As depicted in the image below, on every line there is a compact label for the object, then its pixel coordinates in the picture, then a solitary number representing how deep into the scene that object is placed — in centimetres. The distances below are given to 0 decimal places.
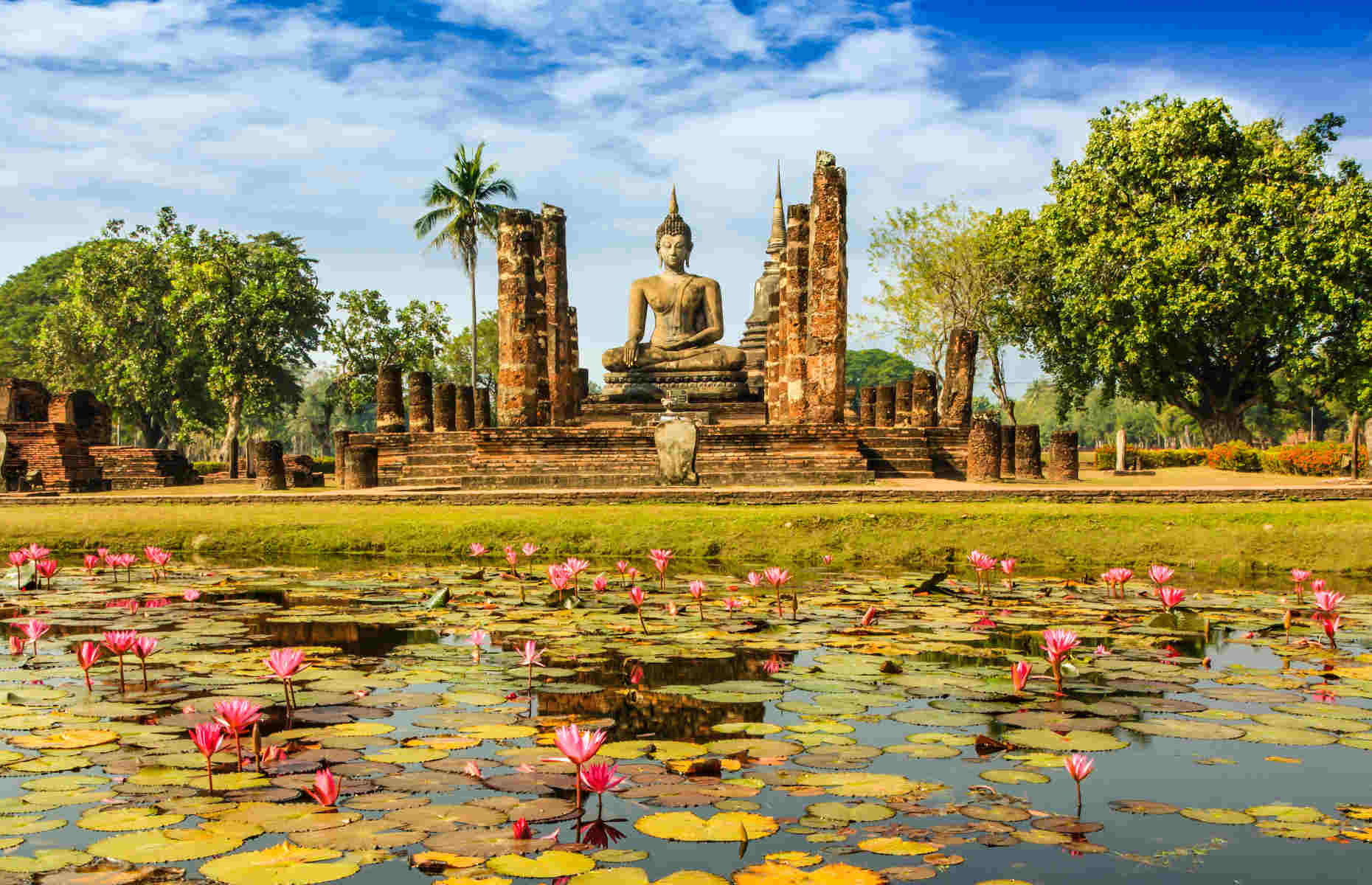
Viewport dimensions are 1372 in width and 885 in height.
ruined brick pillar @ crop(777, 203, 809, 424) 2452
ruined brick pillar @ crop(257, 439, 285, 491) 2161
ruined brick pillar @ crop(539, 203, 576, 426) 2712
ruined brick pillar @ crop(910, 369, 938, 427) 2617
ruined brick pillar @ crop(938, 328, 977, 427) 2527
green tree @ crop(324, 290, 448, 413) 4184
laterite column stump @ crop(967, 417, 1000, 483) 2034
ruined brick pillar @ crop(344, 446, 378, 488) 2130
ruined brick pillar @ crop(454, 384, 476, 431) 2780
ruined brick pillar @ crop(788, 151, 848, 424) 2244
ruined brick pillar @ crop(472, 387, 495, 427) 2770
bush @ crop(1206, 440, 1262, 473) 2850
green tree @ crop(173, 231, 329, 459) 3900
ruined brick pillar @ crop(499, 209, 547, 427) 2364
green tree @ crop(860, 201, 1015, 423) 4009
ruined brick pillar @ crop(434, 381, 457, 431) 2542
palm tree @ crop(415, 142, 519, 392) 4381
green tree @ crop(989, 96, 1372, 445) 2762
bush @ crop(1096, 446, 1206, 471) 3425
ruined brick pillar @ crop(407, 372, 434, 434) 2683
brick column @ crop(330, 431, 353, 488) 2269
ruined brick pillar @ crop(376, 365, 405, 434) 2534
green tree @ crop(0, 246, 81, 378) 5597
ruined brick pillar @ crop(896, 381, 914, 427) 3078
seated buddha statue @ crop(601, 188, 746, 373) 2900
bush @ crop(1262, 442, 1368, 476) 2484
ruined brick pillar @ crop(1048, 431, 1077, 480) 2234
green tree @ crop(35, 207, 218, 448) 4044
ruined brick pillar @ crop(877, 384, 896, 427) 3189
